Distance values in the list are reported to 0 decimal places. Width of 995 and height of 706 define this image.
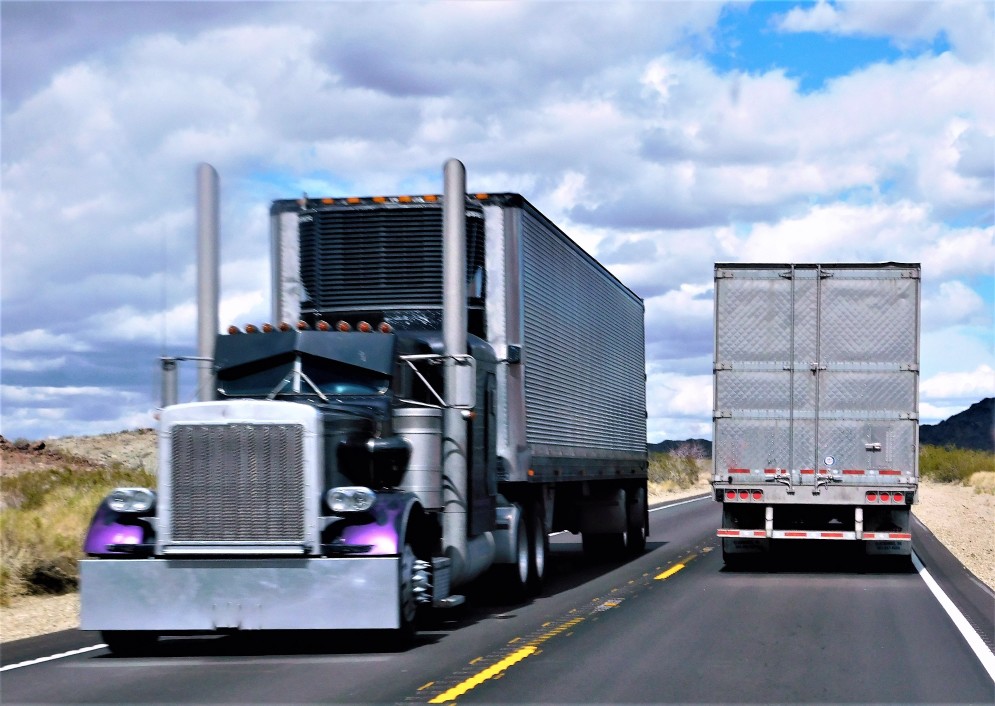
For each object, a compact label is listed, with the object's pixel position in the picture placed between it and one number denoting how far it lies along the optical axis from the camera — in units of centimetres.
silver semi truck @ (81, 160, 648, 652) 1162
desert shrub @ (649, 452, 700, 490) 6906
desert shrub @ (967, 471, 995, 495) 5823
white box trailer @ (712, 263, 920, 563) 1969
